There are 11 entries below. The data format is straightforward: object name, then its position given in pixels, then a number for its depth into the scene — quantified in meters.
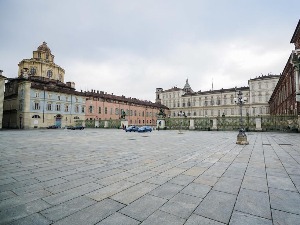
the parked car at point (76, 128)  35.86
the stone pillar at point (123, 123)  36.64
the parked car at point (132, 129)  27.76
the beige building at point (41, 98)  38.97
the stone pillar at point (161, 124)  31.97
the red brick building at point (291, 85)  20.72
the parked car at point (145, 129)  26.27
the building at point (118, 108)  51.00
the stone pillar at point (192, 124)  28.78
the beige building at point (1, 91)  33.81
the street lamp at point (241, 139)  10.89
